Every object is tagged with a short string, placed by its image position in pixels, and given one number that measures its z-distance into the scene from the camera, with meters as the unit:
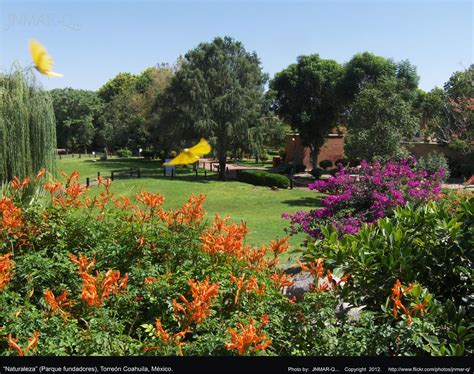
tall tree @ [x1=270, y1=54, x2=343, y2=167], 34.03
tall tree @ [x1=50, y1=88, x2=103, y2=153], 49.62
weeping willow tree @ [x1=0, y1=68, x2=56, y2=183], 10.30
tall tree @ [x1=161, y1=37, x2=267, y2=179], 28.67
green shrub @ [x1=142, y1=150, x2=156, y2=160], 46.46
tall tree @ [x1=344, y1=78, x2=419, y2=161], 20.88
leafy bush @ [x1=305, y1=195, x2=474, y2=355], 2.98
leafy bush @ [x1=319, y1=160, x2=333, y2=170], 36.50
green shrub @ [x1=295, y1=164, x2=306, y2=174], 36.28
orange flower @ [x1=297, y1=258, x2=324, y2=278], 2.80
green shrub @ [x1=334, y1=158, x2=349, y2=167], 36.04
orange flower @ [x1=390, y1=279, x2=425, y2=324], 2.45
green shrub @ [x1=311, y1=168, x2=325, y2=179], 31.39
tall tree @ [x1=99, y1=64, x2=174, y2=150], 39.69
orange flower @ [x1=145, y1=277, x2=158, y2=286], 3.11
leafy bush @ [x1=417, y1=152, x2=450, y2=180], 17.47
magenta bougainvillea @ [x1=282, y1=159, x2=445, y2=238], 7.43
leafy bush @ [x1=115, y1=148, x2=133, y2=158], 50.19
